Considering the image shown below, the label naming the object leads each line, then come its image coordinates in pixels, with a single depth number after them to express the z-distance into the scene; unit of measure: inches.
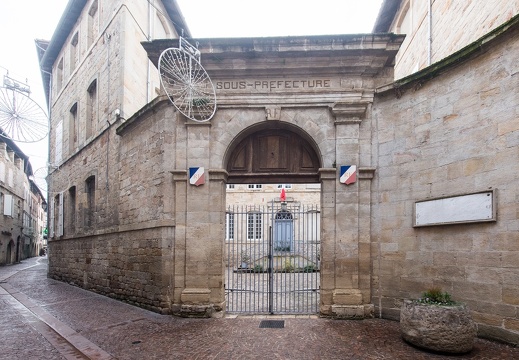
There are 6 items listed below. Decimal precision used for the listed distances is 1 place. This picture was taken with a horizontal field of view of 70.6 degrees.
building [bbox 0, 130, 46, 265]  999.6
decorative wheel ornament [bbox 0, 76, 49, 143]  269.1
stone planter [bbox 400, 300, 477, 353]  186.5
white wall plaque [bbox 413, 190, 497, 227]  212.8
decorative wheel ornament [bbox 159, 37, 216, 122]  273.6
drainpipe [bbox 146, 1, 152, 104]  479.2
